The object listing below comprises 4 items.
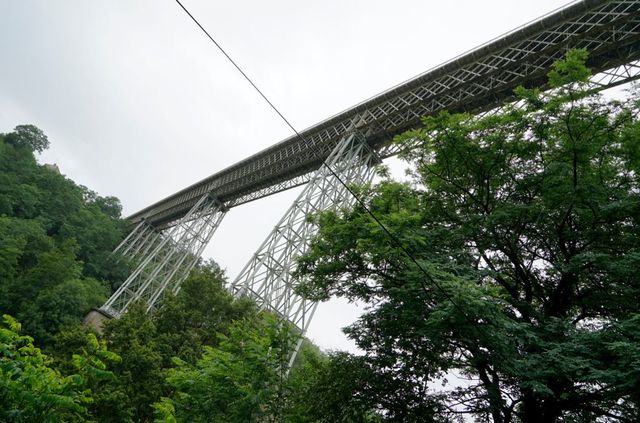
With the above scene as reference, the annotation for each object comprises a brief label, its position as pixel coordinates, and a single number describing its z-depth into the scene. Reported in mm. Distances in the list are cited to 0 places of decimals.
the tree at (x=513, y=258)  4781
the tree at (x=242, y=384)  5566
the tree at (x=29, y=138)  36750
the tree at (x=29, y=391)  3521
